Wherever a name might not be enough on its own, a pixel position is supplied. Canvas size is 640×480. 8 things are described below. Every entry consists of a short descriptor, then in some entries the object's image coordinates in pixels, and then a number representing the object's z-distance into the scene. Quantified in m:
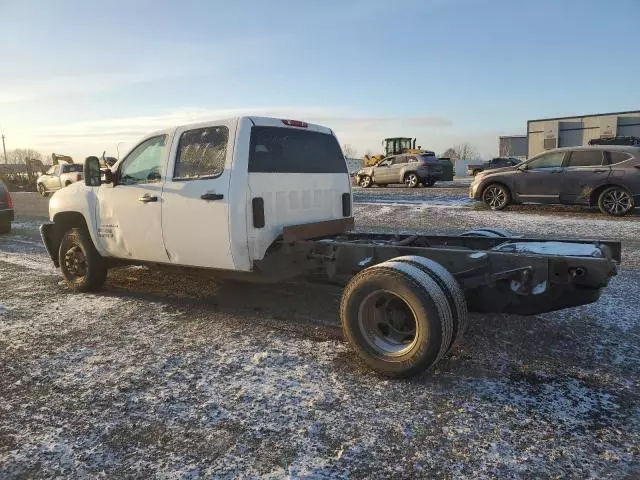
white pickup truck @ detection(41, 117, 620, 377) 3.44
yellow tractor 35.34
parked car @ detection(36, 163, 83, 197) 24.42
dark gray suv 11.53
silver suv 22.91
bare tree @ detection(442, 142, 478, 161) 109.11
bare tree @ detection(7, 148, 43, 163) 98.20
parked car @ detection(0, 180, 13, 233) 11.77
